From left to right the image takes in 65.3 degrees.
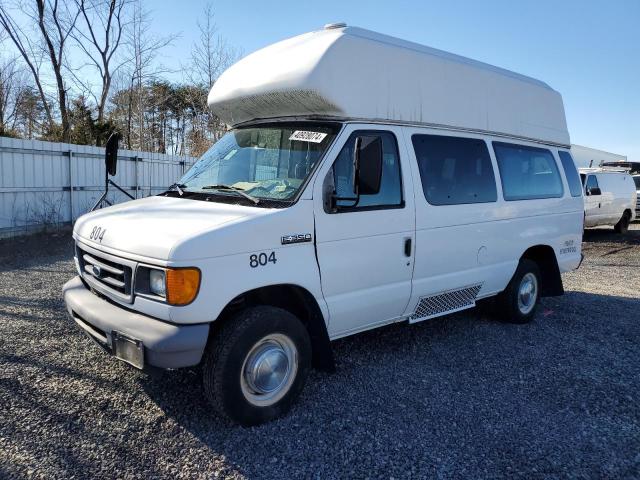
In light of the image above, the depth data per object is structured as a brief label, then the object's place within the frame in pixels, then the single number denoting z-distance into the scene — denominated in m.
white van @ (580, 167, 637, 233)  14.65
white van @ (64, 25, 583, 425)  3.14
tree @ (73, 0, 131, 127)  21.94
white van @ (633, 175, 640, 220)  19.31
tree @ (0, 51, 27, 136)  25.02
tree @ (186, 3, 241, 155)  20.42
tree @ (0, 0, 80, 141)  19.09
